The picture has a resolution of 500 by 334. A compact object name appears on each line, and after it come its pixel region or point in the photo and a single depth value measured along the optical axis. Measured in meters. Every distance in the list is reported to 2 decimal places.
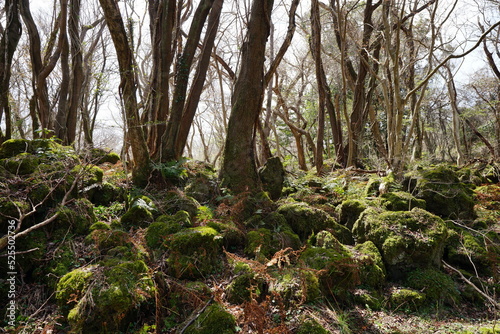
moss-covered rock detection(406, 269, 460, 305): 3.86
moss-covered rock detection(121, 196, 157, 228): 4.55
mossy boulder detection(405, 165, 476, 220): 5.97
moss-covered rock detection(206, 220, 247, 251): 4.49
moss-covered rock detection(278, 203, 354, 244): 5.06
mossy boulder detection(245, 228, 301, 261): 4.24
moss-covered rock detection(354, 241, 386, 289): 4.00
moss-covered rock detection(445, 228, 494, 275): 4.54
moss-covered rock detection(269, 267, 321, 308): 3.28
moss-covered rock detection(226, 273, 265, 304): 3.38
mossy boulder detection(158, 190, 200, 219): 5.05
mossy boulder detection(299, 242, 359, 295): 3.66
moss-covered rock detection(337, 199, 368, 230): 5.47
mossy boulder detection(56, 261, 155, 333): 2.80
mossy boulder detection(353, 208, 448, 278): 4.31
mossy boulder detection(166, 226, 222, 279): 3.70
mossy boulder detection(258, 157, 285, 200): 6.78
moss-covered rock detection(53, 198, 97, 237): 4.13
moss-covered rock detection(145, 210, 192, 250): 4.02
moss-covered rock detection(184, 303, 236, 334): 2.88
